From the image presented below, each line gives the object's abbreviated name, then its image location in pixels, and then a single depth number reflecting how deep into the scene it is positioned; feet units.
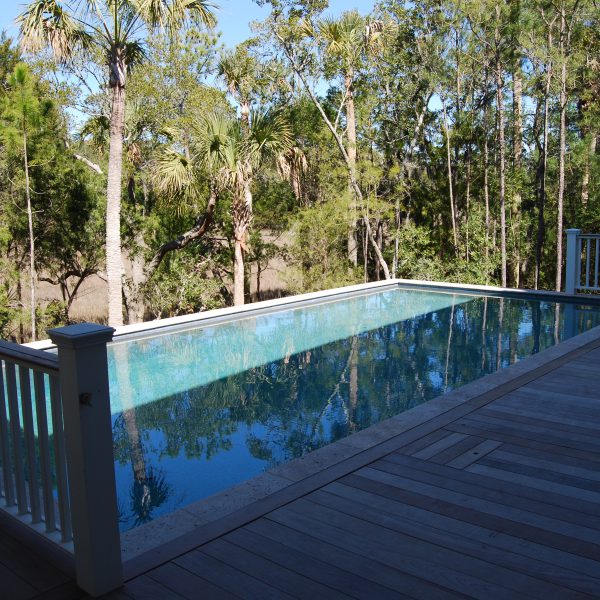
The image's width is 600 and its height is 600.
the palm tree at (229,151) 35.96
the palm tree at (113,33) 30.17
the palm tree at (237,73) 41.04
